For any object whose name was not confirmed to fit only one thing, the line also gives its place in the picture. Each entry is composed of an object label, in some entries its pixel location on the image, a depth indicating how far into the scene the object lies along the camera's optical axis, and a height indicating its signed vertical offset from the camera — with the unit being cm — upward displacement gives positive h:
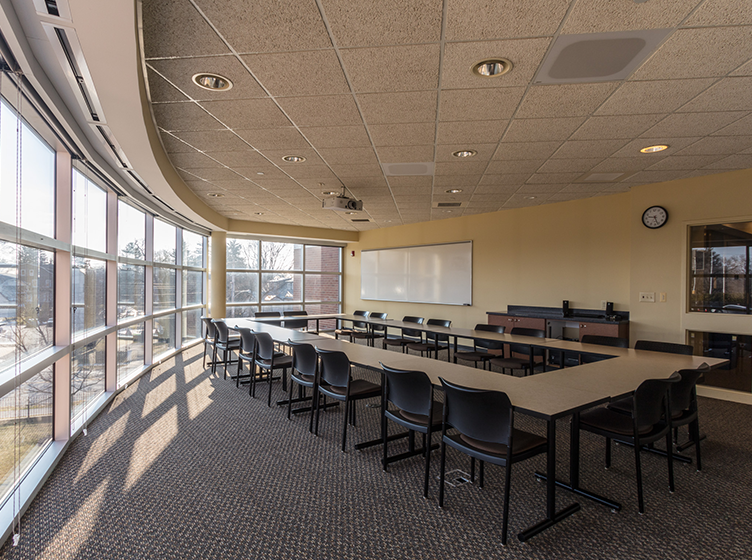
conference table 237 -76
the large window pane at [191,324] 866 -110
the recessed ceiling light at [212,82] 283 +145
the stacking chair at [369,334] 790 -113
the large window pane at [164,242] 692 +67
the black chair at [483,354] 555 -109
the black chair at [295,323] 777 -89
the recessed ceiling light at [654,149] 421 +147
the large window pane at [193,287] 837 -21
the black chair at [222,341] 615 -104
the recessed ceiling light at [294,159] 468 +145
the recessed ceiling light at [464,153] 443 +146
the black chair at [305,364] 408 -92
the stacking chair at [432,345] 650 -109
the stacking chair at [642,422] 259 -101
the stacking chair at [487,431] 228 -93
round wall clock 565 +96
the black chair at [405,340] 698 -111
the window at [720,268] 504 +19
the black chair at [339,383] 360 -100
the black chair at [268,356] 479 -101
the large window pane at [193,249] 838 +65
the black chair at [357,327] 832 -111
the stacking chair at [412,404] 283 -94
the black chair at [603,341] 462 -73
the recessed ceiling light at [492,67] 260 +146
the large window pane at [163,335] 705 -110
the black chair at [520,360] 512 -110
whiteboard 916 +15
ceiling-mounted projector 589 +115
